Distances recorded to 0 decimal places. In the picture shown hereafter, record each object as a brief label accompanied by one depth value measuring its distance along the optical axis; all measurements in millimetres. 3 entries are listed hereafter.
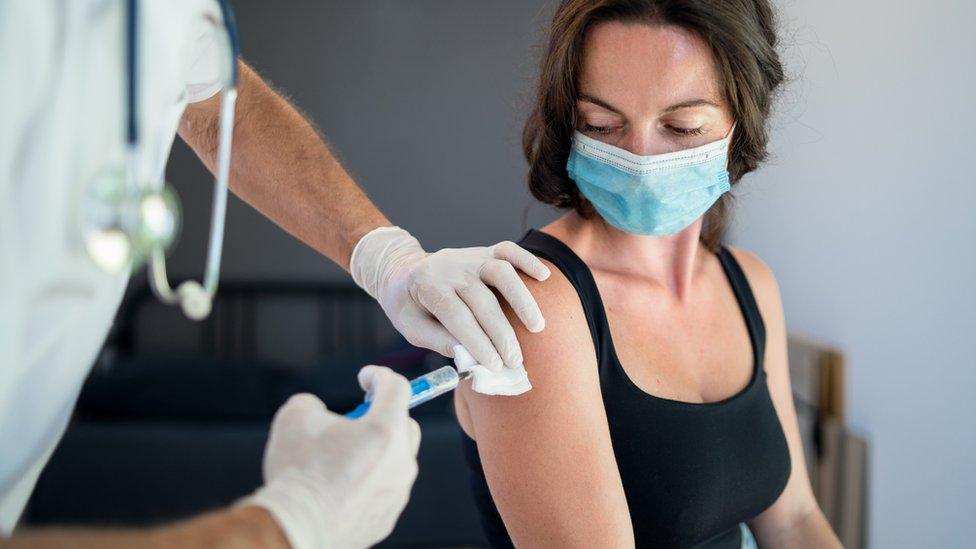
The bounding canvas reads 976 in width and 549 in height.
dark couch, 2893
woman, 1027
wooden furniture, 2156
